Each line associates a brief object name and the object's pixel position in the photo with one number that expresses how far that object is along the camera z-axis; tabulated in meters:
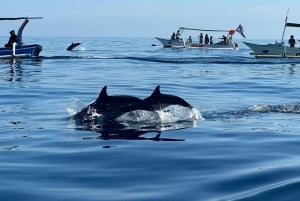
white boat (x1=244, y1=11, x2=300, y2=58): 54.47
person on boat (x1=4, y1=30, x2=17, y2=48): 45.83
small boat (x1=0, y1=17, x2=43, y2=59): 45.88
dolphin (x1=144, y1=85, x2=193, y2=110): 14.82
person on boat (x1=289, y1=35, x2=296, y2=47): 56.48
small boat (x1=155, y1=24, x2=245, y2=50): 82.62
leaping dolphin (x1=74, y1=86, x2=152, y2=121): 14.50
